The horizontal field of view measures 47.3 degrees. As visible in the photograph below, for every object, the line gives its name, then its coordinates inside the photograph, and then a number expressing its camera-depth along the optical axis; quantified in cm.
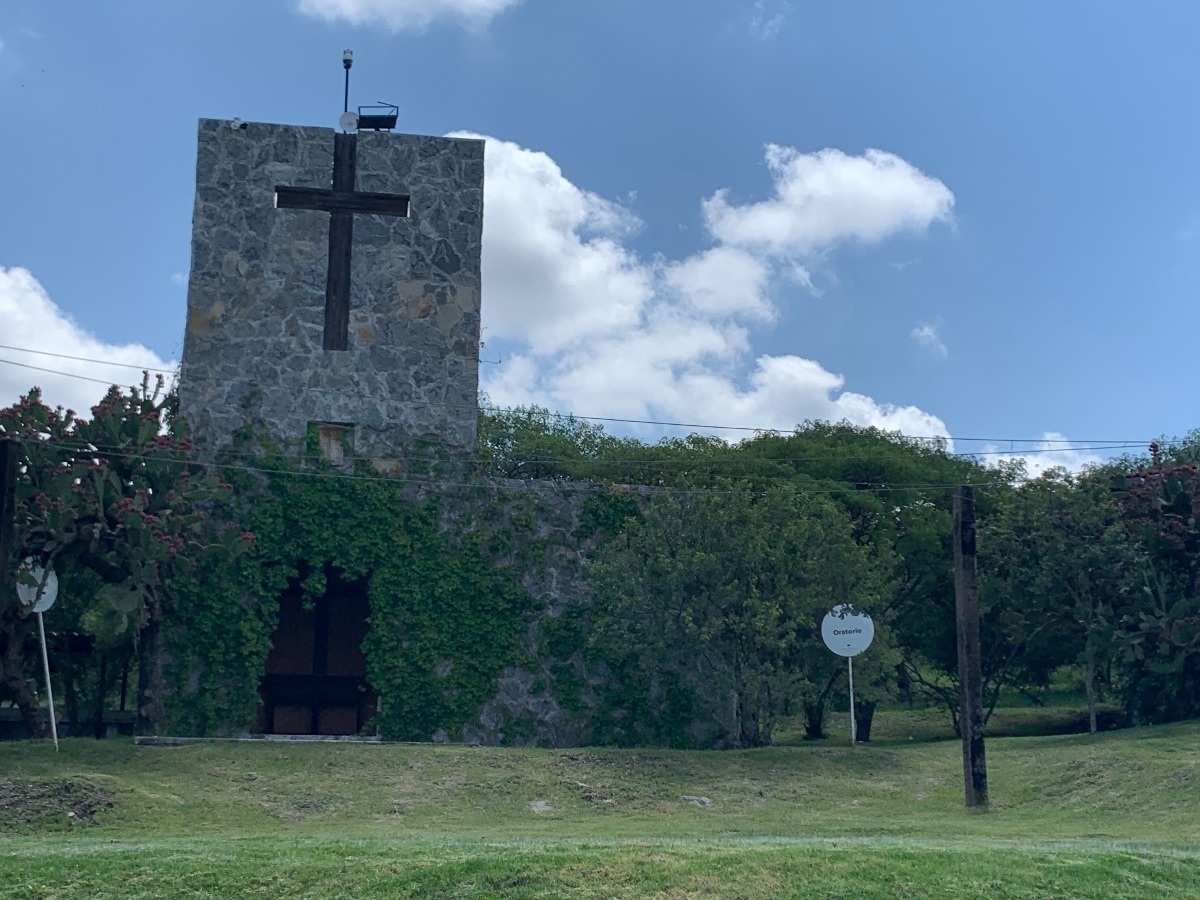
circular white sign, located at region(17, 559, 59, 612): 1961
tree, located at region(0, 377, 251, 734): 2022
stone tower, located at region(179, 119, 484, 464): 2433
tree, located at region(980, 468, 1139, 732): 2484
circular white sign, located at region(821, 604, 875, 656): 2127
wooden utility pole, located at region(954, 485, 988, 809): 1812
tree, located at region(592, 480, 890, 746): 2177
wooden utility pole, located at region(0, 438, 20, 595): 1877
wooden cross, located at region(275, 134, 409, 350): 2470
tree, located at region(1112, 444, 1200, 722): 2364
